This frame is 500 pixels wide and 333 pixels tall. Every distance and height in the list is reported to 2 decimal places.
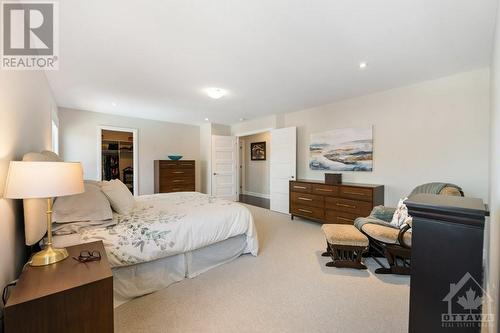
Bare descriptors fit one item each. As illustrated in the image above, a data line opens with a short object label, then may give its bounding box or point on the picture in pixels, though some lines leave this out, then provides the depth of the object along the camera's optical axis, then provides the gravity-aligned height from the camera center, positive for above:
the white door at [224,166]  6.27 -0.07
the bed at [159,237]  1.80 -0.71
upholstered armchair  2.29 -0.80
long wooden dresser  3.41 -0.63
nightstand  0.93 -0.63
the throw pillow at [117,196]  2.31 -0.36
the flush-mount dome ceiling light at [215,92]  3.39 +1.14
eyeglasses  1.33 -0.59
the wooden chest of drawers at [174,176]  5.50 -0.33
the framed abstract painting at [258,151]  7.33 +0.44
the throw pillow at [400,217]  2.47 -0.62
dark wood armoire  0.77 -0.37
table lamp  1.13 -0.11
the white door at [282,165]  4.87 -0.03
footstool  2.45 -0.93
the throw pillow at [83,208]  1.81 -0.39
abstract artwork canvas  3.79 +0.27
